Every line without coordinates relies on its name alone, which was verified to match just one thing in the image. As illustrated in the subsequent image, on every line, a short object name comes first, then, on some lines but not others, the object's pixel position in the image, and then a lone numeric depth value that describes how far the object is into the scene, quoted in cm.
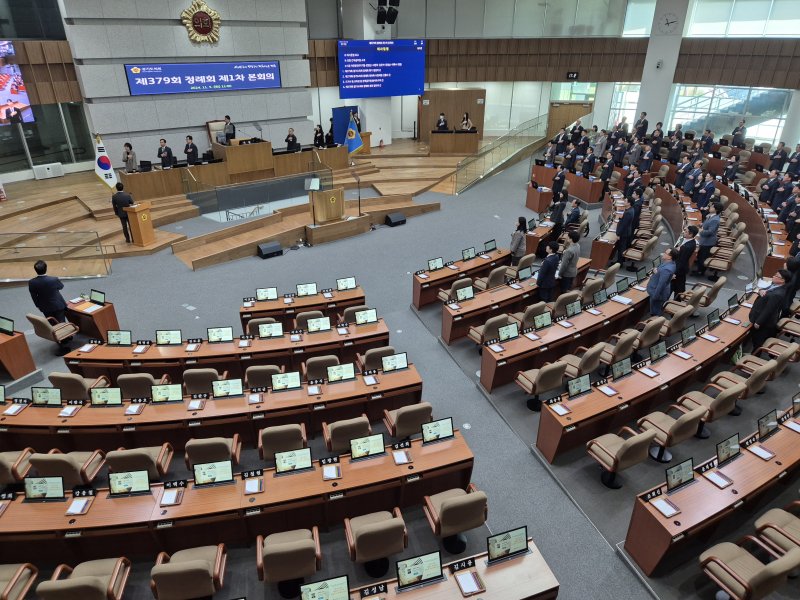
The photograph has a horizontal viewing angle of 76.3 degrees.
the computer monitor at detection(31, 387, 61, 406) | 630
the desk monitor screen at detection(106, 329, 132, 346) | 768
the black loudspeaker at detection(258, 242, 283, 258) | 1269
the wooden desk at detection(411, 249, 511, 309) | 990
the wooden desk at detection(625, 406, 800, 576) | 462
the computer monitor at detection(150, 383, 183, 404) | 639
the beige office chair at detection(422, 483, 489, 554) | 480
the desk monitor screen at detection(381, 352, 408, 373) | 697
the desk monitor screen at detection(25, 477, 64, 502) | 491
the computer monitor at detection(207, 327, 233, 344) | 776
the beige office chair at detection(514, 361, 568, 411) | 684
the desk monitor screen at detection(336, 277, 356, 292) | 956
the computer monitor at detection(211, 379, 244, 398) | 645
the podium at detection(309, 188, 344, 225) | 1359
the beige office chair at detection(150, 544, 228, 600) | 417
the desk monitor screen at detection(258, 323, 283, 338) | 788
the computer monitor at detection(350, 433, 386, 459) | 548
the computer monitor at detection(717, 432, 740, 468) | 523
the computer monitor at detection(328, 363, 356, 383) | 678
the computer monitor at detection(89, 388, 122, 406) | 632
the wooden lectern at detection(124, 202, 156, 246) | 1197
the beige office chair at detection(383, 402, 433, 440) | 612
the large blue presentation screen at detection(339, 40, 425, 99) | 1945
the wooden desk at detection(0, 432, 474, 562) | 474
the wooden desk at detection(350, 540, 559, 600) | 412
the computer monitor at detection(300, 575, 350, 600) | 388
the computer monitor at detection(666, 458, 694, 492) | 488
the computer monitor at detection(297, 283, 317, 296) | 937
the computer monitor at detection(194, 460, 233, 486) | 511
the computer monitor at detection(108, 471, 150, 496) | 501
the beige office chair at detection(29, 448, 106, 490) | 537
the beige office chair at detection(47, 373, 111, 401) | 658
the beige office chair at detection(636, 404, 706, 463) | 580
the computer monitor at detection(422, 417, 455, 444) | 572
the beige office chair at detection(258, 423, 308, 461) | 573
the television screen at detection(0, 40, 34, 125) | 1401
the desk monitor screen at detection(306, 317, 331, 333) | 809
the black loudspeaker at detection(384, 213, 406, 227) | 1498
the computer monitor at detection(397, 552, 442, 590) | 415
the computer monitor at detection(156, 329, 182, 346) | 769
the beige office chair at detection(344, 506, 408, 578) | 454
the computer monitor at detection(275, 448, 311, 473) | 529
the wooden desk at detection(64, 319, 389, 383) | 738
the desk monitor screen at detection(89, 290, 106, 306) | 888
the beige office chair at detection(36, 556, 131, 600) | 401
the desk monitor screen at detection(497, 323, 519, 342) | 766
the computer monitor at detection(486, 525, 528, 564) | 431
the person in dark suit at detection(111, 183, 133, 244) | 1191
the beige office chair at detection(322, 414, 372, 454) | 588
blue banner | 1531
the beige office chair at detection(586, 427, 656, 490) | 551
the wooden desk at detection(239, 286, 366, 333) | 884
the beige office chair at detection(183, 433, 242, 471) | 562
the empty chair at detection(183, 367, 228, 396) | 683
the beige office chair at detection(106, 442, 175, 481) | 547
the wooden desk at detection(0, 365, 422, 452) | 604
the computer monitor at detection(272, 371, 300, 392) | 658
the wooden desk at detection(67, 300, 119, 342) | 866
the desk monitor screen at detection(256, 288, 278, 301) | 915
